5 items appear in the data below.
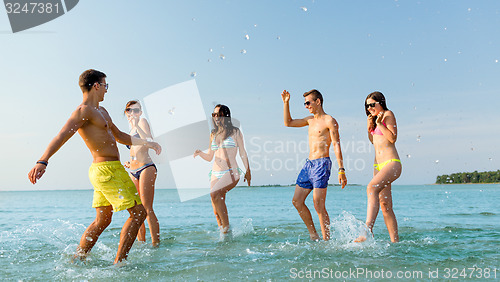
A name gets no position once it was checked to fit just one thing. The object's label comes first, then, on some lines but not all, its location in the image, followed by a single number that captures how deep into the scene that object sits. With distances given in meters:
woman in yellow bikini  5.80
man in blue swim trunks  6.32
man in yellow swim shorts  4.64
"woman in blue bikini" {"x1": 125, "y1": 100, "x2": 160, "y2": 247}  6.26
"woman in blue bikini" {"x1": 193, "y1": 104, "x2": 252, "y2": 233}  7.23
